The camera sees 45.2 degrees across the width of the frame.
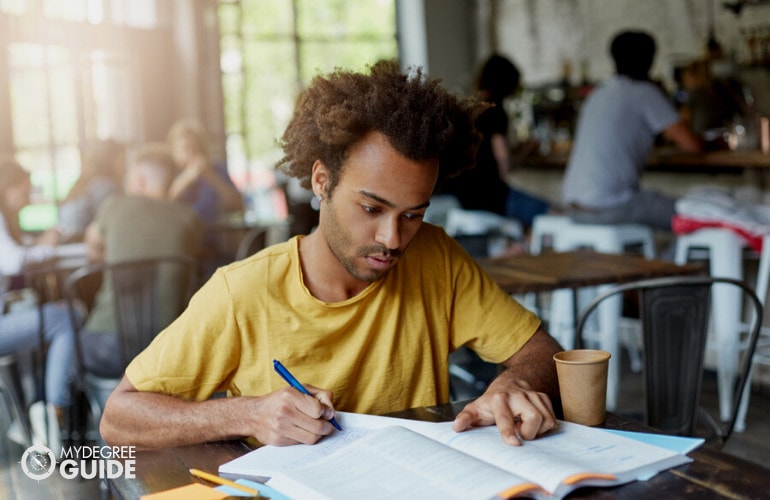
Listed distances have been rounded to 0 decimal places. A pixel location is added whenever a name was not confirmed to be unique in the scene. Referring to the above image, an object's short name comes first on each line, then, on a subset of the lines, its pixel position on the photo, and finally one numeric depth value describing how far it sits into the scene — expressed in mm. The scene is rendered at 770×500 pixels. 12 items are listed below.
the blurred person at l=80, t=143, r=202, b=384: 3551
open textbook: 1126
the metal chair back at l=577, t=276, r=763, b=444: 2232
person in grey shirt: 4207
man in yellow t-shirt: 1548
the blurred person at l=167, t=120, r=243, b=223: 5684
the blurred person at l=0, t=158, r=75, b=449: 3799
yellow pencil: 1214
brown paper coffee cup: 1419
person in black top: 4887
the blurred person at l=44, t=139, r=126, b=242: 5309
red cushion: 3730
